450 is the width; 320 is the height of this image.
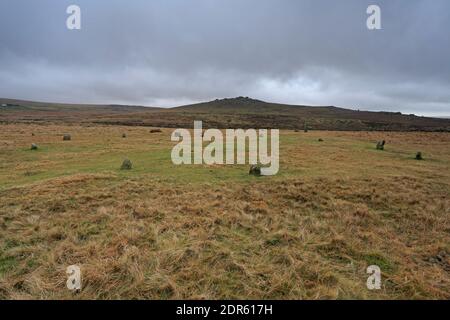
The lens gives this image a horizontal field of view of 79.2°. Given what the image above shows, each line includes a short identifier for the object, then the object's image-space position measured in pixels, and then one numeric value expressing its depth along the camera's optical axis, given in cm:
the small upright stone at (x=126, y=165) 1599
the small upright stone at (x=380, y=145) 2638
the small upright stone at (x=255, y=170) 1498
